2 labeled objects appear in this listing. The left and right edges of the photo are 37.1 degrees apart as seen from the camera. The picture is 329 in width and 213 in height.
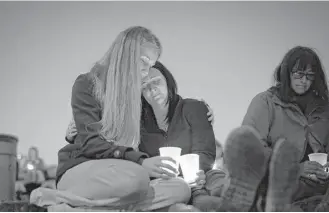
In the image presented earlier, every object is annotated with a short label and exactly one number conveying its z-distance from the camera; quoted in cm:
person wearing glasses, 317
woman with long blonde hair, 262
